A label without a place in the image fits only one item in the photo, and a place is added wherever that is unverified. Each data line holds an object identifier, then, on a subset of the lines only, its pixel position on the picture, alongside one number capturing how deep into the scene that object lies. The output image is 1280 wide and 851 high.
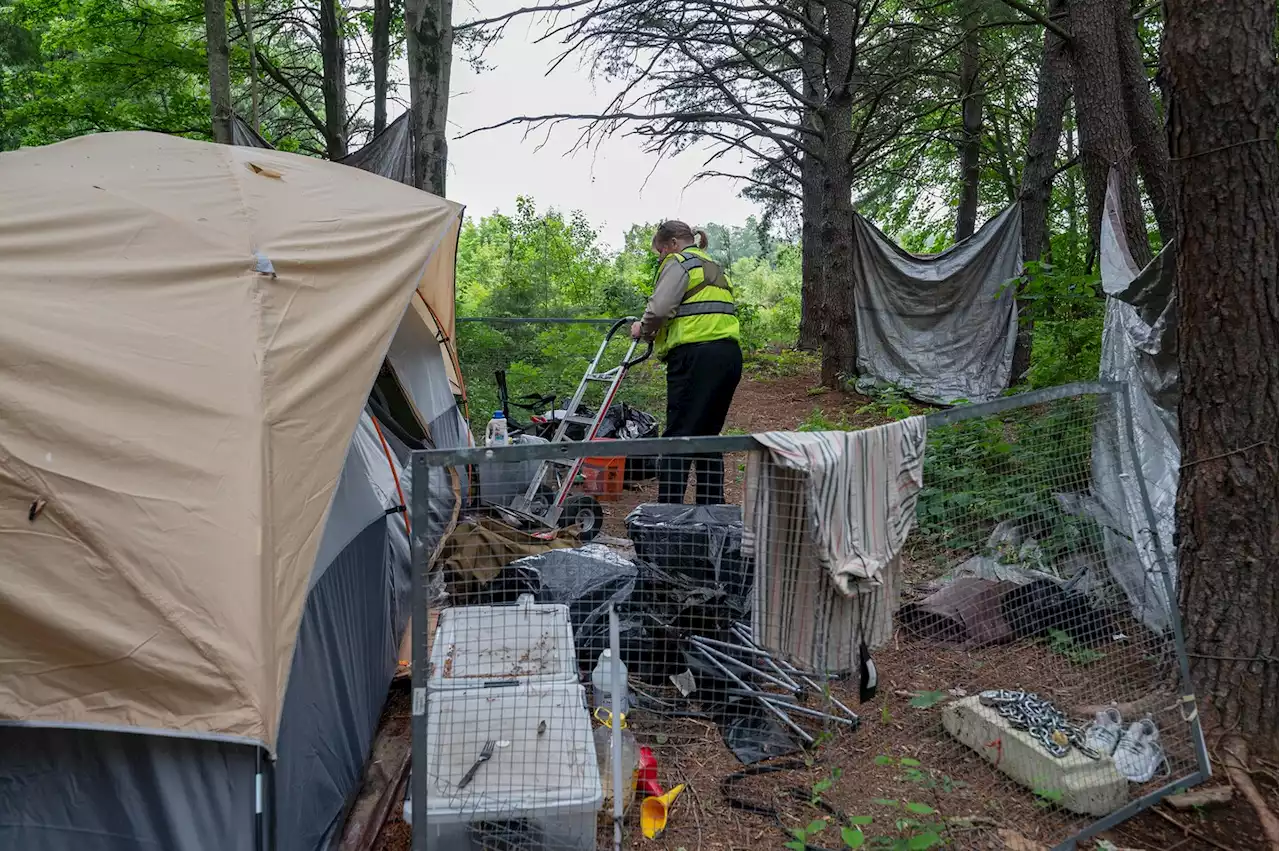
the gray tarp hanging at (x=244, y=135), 7.21
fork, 2.21
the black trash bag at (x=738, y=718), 2.83
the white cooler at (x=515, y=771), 2.17
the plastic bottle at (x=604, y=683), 2.85
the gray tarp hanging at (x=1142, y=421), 3.27
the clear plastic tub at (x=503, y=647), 2.59
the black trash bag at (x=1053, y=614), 3.30
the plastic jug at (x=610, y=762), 2.48
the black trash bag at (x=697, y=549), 3.26
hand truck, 4.78
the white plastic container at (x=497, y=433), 5.45
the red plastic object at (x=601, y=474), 5.66
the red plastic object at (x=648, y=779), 2.58
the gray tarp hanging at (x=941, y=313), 8.64
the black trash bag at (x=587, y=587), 3.15
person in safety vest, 4.55
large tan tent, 1.84
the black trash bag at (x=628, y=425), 6.03
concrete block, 2.48
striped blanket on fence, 2.19
